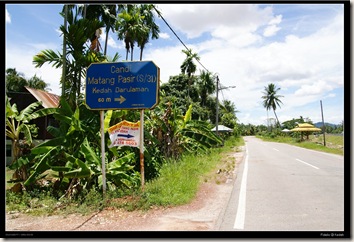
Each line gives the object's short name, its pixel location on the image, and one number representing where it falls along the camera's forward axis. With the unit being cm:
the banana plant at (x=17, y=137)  654
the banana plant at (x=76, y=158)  632
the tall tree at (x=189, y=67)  3666
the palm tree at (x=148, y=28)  2253
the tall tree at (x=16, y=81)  3126
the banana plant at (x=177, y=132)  1103
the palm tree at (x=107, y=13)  1857
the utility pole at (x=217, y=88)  2372
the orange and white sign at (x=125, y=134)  611
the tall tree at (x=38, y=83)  3589
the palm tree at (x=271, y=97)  6116
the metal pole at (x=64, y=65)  715
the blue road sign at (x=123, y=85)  562
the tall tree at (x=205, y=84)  4275
